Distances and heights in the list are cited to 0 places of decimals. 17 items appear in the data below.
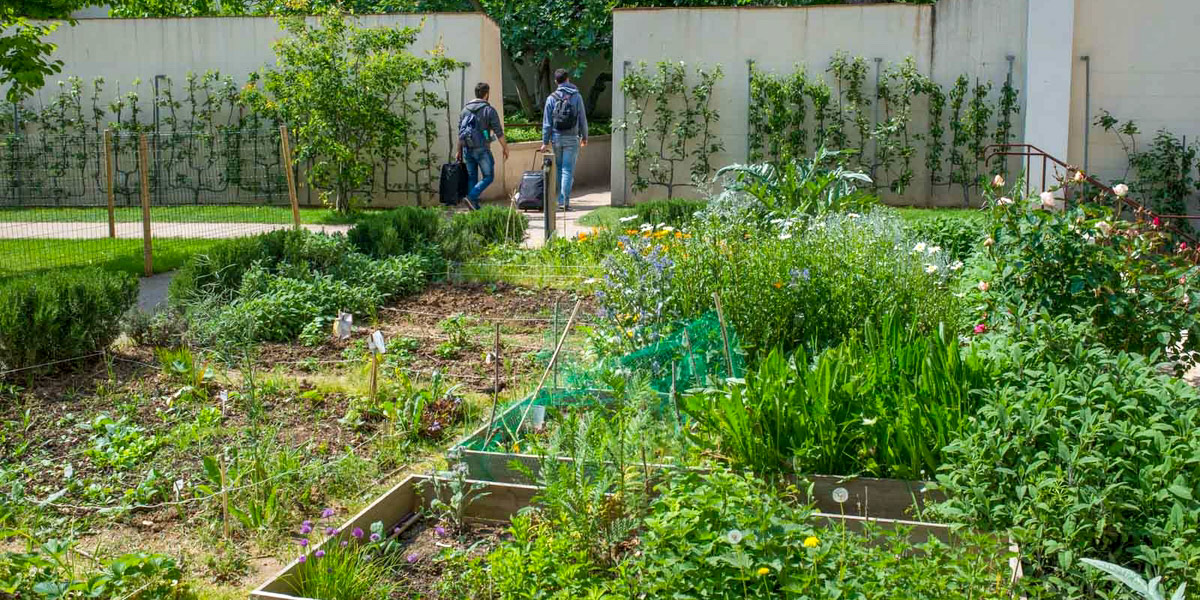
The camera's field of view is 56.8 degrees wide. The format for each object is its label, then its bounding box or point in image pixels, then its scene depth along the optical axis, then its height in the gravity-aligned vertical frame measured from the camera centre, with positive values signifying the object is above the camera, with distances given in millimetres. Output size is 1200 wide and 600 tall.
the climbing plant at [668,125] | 14609 +797
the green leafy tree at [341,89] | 13117 +1129
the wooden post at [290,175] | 10666 +85
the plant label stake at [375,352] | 4828 -780
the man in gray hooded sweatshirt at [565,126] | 13352 +707
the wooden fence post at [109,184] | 9567 -8
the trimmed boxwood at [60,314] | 5625 -686
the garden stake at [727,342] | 4363 -629
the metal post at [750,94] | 14387 +1188
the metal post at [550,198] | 10102 -129
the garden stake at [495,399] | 4249 -838
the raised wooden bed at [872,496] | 3676 -1037
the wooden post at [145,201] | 8914 -142
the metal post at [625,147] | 14911 +509
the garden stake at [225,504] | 3766 -1090
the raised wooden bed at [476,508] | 3445 -1092
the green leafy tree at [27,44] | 9164 +1157
